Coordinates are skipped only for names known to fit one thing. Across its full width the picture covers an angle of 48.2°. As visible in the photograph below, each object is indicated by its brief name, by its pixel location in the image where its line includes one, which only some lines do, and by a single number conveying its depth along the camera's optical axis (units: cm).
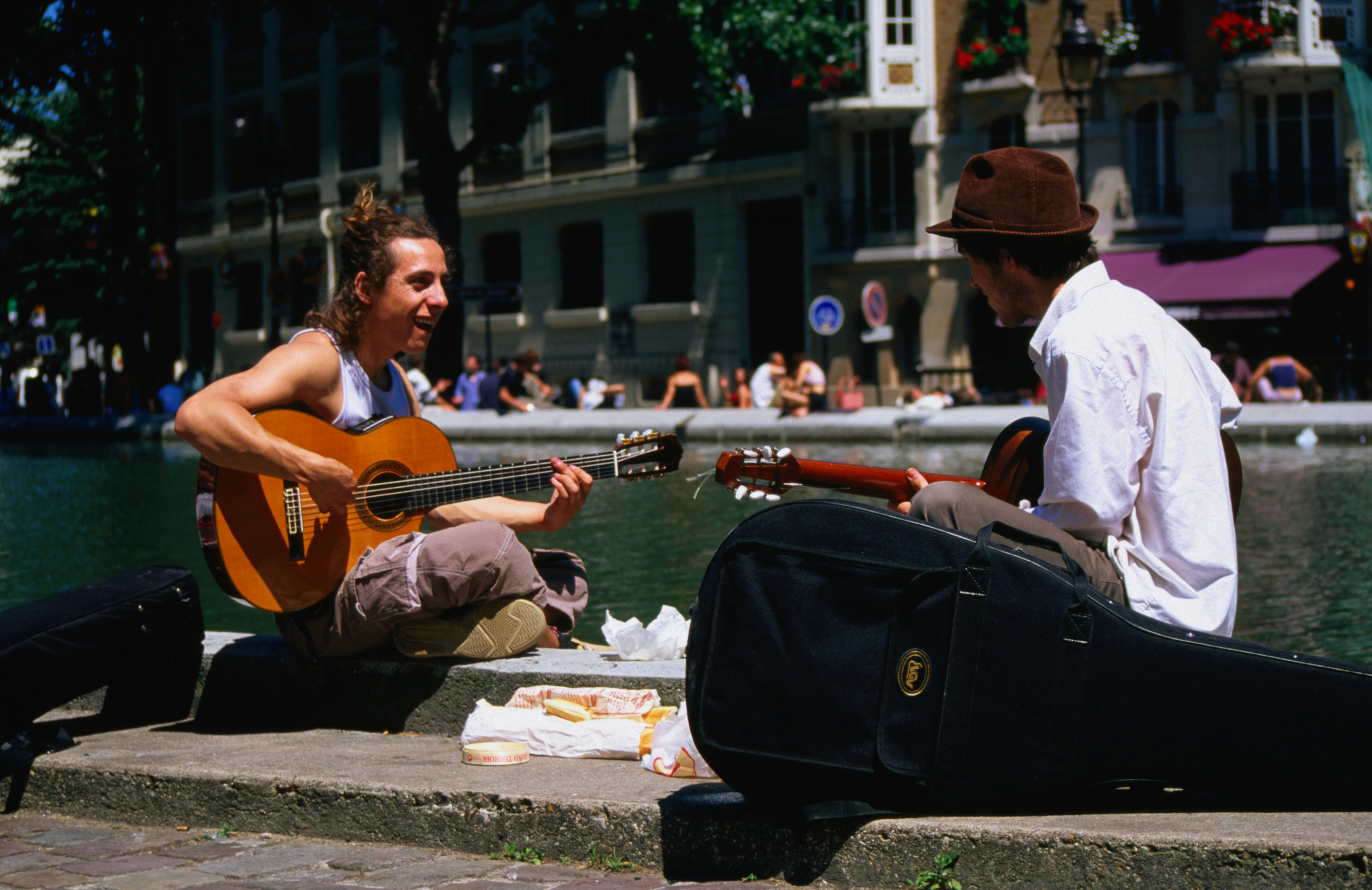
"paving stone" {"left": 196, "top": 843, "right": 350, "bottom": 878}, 350
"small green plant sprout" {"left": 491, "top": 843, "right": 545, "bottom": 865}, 346
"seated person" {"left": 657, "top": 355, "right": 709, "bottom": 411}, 2839
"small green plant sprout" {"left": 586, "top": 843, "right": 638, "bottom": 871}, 335
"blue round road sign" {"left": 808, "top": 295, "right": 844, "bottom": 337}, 2511
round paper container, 394
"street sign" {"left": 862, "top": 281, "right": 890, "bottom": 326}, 2561
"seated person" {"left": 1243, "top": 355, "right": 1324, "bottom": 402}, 2508
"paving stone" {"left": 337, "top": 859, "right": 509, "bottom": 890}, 332
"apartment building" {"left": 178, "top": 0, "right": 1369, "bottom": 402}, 2972
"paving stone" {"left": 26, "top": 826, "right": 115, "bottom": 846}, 387
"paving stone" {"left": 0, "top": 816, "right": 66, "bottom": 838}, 398
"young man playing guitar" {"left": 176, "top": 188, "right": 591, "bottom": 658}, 436
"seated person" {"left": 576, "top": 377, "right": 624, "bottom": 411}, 3177
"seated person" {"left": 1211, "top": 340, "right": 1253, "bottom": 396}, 2608
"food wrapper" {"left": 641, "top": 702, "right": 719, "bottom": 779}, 368
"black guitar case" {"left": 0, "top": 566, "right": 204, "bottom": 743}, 423
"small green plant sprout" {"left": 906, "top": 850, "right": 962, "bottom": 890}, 294
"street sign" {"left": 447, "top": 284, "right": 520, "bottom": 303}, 2661
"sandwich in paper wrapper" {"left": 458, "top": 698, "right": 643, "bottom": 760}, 405
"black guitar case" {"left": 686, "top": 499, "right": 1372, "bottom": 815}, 292
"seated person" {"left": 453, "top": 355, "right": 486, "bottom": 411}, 2941
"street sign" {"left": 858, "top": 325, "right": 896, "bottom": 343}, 2547
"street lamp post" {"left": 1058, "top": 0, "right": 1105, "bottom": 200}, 2864
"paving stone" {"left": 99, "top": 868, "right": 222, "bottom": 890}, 339
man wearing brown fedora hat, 317
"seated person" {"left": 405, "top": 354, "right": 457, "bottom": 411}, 2675
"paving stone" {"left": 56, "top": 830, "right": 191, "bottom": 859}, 375
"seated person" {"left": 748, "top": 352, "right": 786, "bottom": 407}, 2683
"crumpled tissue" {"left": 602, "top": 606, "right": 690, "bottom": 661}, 473
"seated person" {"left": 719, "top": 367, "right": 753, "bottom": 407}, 2995
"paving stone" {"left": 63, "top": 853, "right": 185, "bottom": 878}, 355
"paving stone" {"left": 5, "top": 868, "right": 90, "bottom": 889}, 343
